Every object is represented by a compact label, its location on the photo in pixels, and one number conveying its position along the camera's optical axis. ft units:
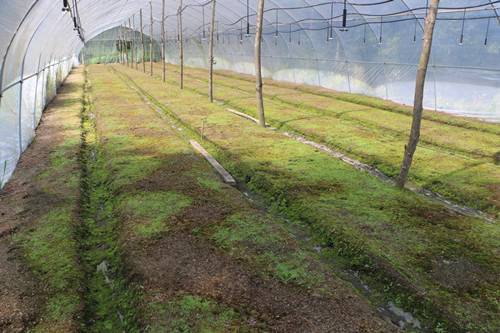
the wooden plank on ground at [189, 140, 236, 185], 34.91
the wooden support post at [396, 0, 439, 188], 29.66
